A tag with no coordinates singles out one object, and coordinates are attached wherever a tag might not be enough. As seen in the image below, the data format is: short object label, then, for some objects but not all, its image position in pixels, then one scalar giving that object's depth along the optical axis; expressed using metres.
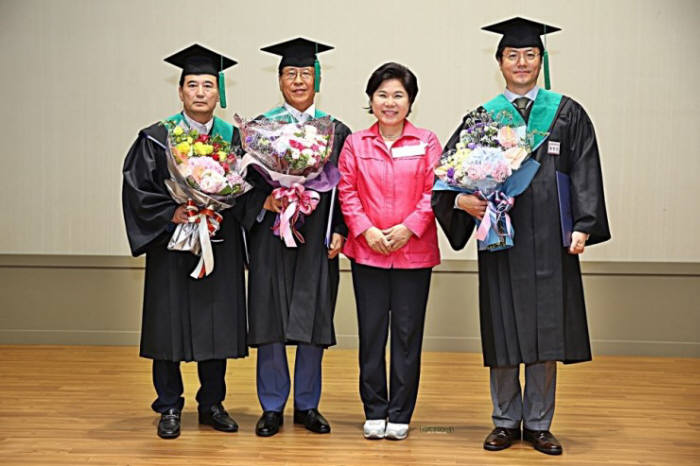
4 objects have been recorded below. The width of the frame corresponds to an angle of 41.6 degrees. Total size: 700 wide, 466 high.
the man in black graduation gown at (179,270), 3.88
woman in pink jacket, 3.81
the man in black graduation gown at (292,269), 3.96
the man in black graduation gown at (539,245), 3.71
